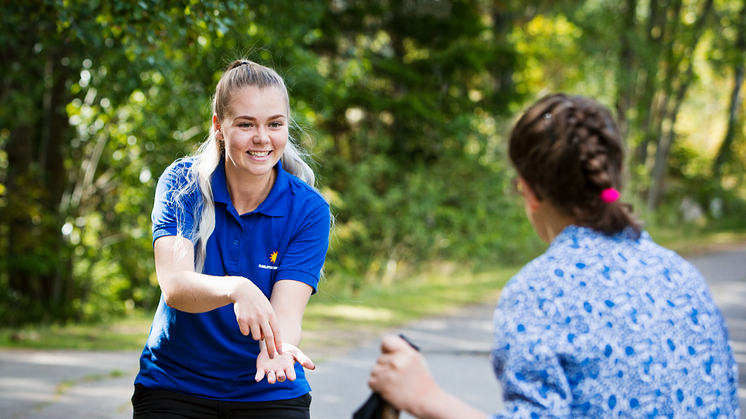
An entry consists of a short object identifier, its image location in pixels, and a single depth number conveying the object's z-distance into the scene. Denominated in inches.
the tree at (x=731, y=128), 1016.9
